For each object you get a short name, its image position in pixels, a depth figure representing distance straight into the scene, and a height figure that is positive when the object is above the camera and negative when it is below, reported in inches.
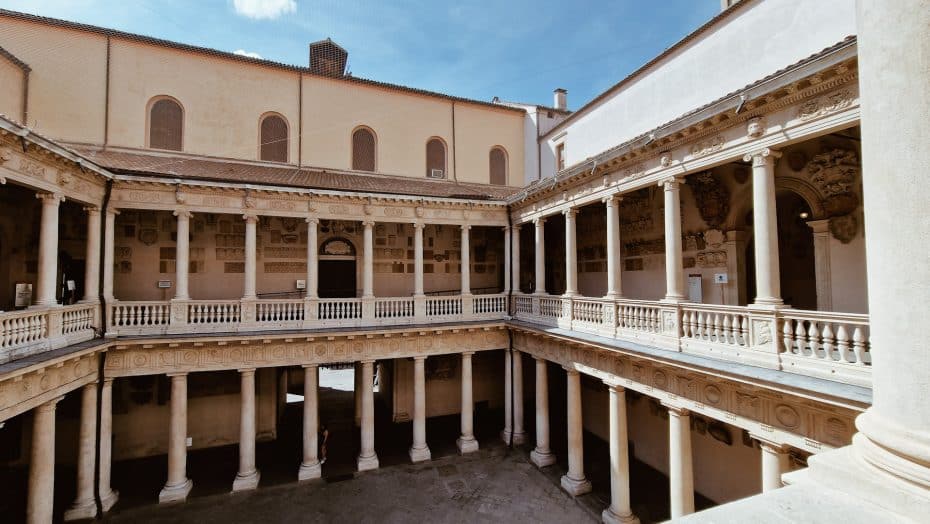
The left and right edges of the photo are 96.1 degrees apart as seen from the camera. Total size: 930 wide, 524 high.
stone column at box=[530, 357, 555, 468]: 566.6 -190.3
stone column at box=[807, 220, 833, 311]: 349.4 +7.8
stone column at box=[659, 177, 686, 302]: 374.9 +28.6
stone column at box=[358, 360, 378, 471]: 556.1 -198.8
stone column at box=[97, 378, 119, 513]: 460.1 -186.9
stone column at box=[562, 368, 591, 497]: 490.0 -206.1
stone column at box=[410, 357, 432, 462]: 579.5 -191.8
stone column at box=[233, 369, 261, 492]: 505.0 -193.3
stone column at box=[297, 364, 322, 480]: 530.9 -188.8
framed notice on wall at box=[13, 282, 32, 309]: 459.2 -20.4
